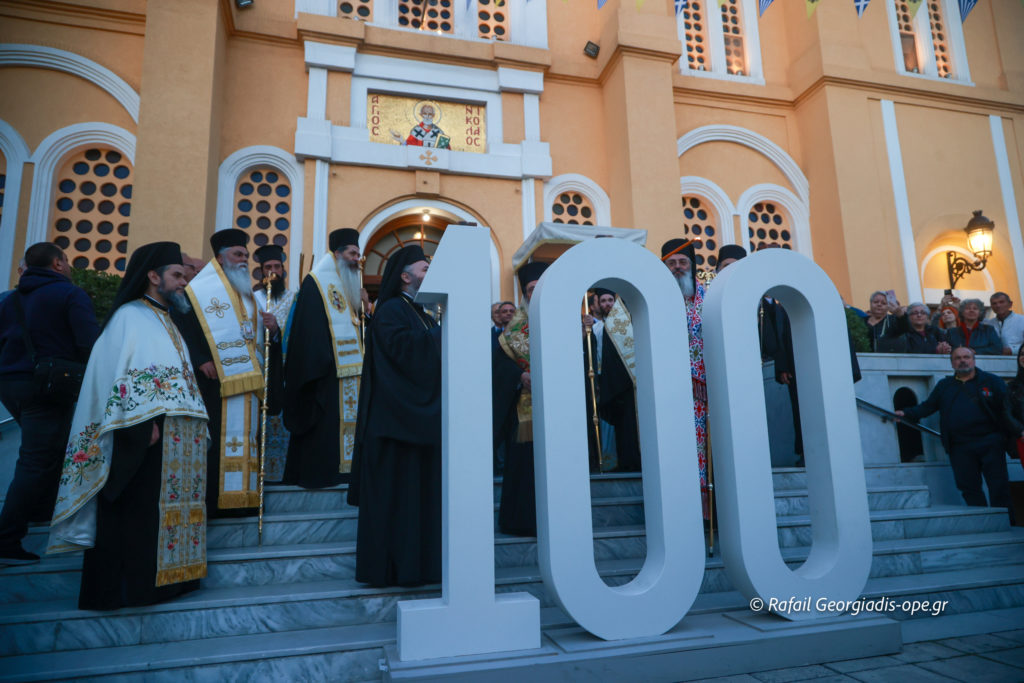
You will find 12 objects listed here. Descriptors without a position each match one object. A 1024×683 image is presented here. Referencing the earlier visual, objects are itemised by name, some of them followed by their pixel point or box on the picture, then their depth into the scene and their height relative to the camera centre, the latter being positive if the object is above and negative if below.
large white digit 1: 2.69 -0.08
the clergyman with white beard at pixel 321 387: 4.62 +0.67
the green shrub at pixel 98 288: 6.34 +1.96
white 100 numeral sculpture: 2.79 +0.09
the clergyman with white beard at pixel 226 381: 4.14 +0.66
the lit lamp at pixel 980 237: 10.19 +3.58
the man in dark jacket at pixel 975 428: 5.48 +0.27
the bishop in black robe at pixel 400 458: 3.34 +0.10
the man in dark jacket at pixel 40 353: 3.75 +0.82
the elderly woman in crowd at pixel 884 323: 7.32 +1.63
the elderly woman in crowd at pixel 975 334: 7.34 +1.46
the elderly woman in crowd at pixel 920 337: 7.10 +1.41
